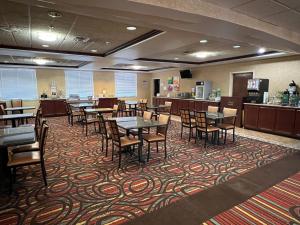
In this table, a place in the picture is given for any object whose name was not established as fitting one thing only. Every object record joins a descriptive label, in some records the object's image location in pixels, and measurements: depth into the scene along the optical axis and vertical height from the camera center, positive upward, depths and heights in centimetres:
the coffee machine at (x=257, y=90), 661 +18
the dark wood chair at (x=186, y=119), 523 -71
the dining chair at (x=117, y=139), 351 -90
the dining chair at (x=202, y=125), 468 -76
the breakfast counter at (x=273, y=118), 552 -74
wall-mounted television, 1005 +111
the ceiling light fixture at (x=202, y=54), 640 +140
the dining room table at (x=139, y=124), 371 -63
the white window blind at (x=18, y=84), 951 +46
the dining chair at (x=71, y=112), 722 -74
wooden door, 765 +48
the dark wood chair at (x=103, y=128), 414 -79
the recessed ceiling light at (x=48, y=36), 418 +131
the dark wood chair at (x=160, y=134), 398 -91
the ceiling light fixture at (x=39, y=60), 761 +134
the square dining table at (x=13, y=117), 498 -66
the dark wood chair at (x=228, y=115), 503 -55
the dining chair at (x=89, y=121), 597 -87
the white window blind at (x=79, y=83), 1095 +58
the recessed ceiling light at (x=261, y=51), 578 +141
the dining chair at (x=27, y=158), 271 -99
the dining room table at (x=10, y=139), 268 -69
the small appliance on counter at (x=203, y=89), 881 +25
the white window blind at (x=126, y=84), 1248 +64
